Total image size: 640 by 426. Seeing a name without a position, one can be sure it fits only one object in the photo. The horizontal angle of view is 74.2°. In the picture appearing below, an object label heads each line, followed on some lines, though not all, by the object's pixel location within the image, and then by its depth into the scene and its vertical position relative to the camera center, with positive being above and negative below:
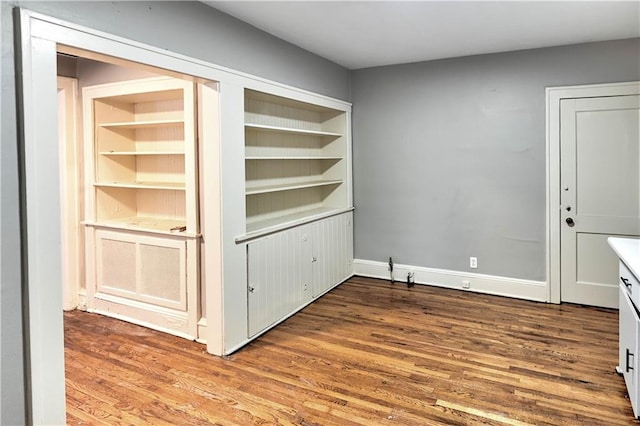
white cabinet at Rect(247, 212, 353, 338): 3.47 -0.66
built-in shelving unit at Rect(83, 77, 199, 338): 3.51 -0.05
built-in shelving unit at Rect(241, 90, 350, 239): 3.98 +0.40
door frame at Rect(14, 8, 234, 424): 1.87 -0.02
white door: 3.88 +0.05
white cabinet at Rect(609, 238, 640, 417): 2.15 -0.66
